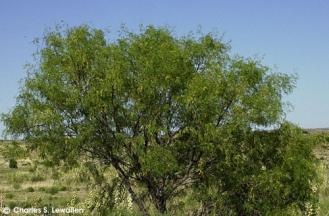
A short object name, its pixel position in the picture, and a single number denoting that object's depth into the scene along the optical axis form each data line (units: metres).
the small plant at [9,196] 25.93
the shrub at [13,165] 42.34
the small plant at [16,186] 29.63
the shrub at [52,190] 28.52
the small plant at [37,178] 34.19
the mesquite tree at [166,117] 14.98
